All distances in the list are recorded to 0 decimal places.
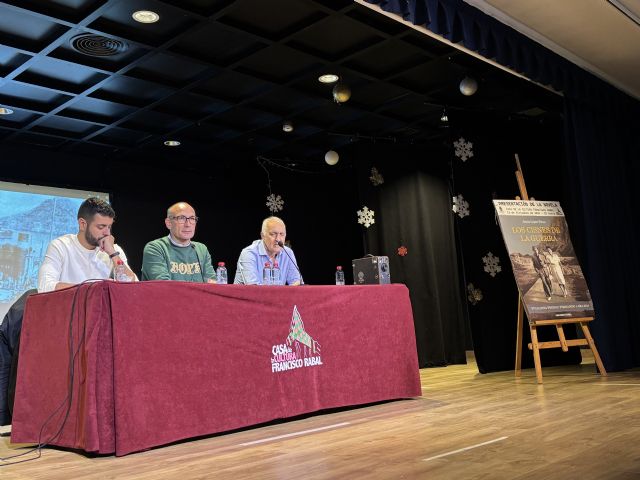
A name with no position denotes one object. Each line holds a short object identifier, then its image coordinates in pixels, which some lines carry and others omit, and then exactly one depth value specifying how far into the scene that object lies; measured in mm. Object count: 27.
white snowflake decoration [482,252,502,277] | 5469
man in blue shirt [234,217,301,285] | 3941
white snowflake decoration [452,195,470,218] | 5512
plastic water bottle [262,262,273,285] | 3857
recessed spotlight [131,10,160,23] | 4129
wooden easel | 4370
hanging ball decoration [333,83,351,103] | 4984
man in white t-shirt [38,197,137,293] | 3088
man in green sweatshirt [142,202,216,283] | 3502
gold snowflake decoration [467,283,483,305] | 5375
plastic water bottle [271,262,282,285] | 3956
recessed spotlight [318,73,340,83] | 5277
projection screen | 6207
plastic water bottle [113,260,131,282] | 2998
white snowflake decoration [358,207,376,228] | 6715
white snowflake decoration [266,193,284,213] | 7777
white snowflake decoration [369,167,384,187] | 6766
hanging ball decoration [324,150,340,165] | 6812
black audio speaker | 3828
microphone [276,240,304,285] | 3878
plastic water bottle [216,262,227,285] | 3599
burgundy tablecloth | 2404
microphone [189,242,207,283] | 3750
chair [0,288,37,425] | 3094
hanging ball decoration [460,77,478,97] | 4941
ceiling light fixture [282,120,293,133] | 6309
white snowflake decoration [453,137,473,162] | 5562
